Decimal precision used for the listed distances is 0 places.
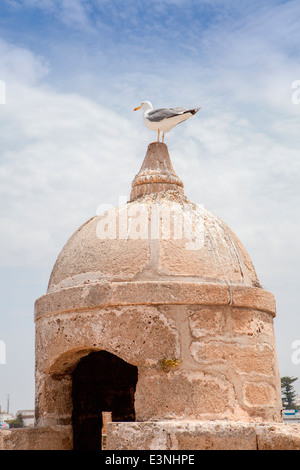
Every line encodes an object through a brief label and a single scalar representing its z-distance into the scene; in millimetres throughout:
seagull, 5965
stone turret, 4617
